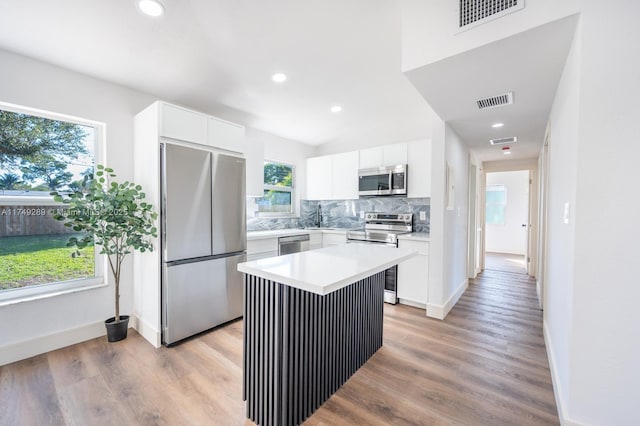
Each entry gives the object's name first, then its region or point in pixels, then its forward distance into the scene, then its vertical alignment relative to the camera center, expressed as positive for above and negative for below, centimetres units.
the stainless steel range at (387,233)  356 -33
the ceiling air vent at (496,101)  229 +100
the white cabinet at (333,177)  430 +57
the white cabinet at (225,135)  281 +83
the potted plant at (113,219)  228 -9
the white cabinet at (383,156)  377 +81
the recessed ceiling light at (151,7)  172 +136
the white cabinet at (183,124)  246 +84
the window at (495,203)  780 +20
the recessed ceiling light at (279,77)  267 +137
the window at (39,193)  221 +14
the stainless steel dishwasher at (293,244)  374 -52
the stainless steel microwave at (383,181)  371 +43
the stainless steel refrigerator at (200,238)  243 -30
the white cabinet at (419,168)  354 +57
